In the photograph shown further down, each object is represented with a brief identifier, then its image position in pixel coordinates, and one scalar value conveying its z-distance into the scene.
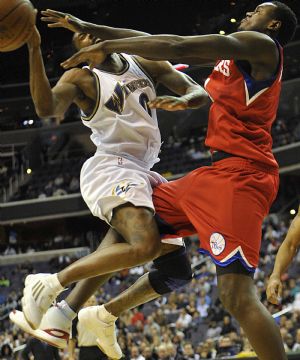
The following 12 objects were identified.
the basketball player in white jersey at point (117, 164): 4.86
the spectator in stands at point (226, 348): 11.82
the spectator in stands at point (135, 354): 12.25
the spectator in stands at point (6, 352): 13.67
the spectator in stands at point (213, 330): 13.75
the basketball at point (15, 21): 4.73
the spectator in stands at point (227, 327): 13.27
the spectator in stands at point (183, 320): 14.43
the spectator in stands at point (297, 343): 11.09
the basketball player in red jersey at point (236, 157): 4.48
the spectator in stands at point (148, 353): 12.35
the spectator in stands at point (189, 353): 11.92
